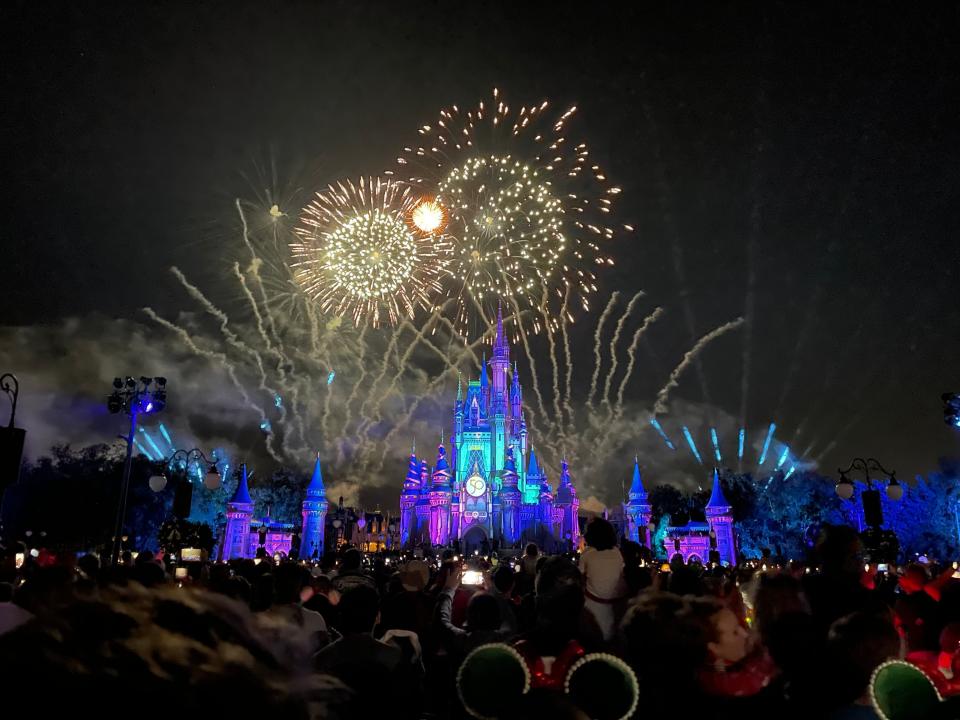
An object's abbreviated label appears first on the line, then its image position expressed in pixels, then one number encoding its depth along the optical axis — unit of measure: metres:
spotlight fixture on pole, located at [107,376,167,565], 19.80
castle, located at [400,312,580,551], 97.81
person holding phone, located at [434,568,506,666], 6.00
